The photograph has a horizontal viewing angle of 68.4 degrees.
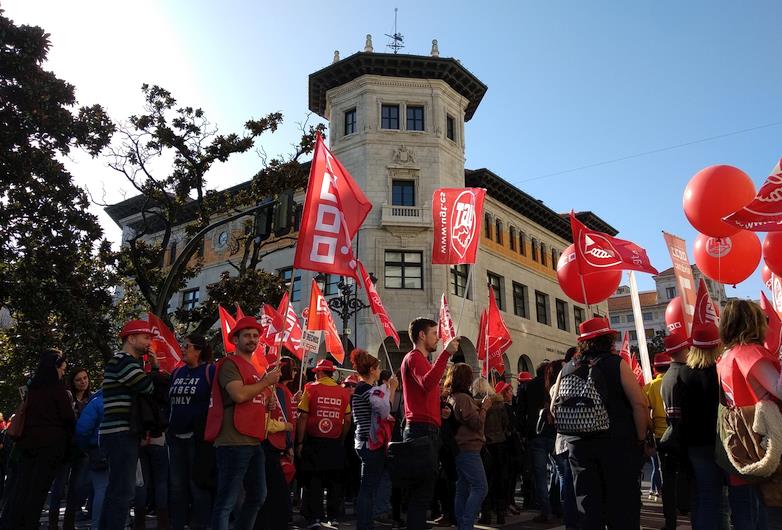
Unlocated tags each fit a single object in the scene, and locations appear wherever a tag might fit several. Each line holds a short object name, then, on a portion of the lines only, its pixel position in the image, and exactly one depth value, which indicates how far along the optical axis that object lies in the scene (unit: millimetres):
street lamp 19984
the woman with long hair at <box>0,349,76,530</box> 5793
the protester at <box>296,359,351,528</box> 6969
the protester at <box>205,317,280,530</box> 4742
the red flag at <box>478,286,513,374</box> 13117
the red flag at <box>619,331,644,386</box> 13031
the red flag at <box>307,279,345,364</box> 12836
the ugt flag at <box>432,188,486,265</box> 9180
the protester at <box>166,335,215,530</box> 5418
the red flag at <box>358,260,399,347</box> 10531
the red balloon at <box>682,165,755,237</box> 8883
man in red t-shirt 4930
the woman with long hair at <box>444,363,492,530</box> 5488
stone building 26844
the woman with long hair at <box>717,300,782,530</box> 3645
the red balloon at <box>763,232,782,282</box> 8633
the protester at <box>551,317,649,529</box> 4137
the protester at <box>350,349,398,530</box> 5648
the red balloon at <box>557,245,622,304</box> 10516
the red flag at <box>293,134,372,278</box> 6383
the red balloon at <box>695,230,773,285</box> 10109
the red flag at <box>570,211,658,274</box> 9562
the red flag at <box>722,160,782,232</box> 5934
